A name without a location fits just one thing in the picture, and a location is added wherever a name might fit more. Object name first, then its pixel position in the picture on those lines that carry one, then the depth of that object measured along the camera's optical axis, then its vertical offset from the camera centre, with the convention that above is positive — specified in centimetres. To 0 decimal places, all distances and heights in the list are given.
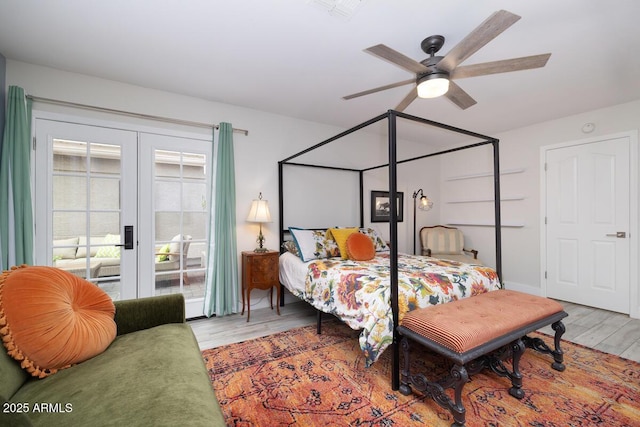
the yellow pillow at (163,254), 295 -42
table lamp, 318 +2
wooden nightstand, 304 -62
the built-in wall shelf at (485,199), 405 +22
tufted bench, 150 -73
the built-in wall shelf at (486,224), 404 -17
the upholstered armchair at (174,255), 296 -44
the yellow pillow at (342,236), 317 -27
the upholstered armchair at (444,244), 435 -50
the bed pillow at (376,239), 357 -34
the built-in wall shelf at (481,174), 404 +62
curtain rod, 244 +102
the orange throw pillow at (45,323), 112 -47
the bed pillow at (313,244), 311 -36
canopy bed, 183 -54
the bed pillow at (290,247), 332 -41
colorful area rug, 155 -116
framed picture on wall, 439 +11
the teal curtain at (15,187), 221 +24
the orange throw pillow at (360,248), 300 -38
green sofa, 89 -67
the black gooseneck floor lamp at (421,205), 428 +14
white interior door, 321 -14
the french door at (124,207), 250 +8
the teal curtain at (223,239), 306 -28
